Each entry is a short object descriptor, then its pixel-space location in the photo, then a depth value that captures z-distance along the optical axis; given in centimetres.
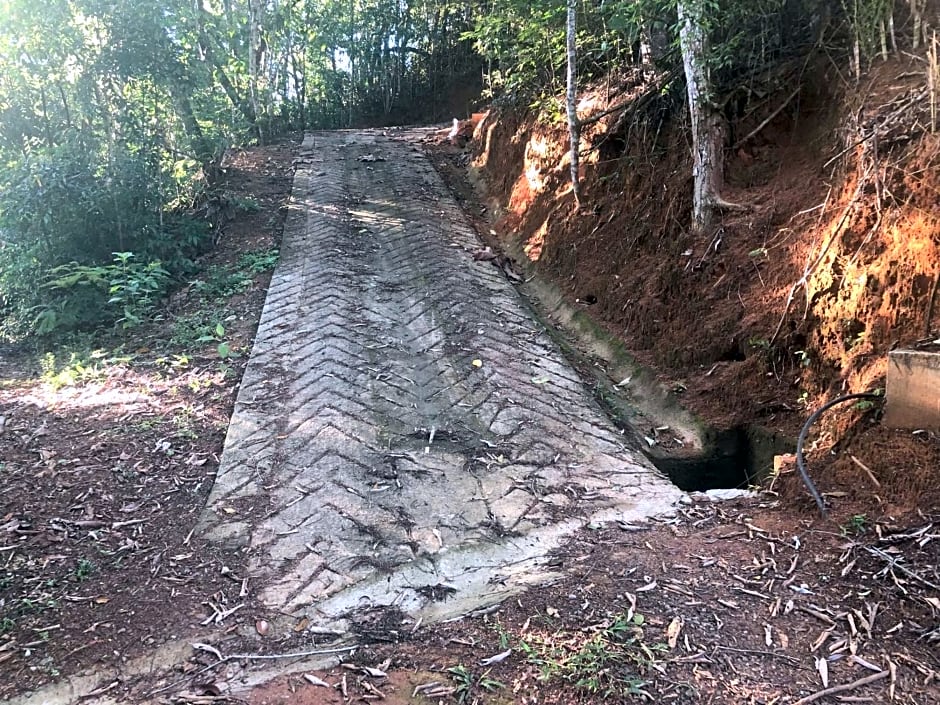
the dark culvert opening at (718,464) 402
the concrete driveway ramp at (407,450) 288
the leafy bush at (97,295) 564
